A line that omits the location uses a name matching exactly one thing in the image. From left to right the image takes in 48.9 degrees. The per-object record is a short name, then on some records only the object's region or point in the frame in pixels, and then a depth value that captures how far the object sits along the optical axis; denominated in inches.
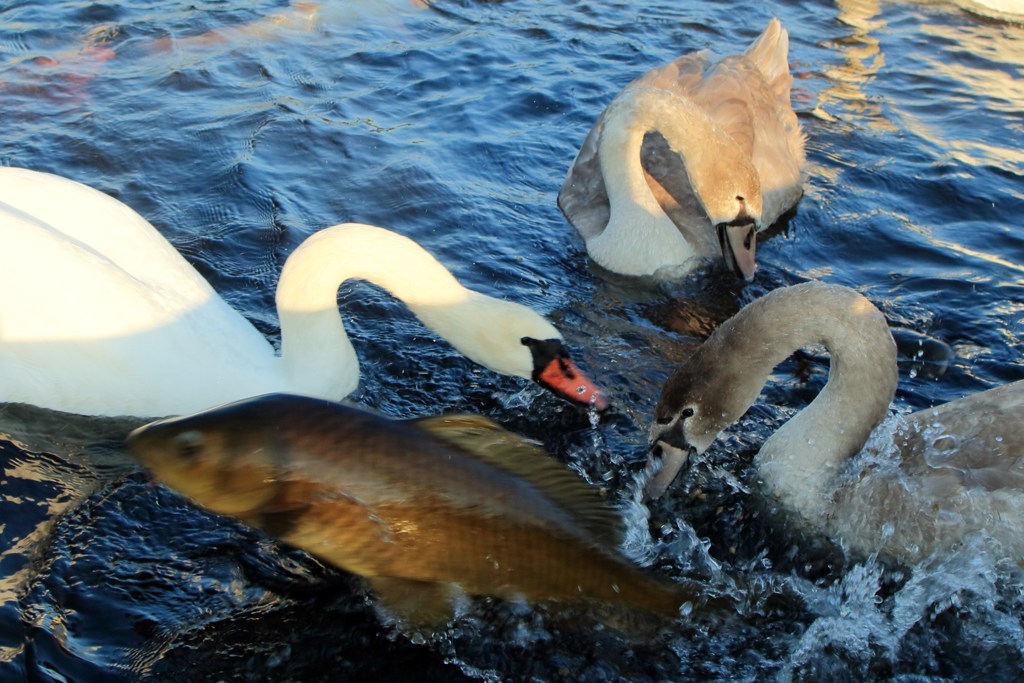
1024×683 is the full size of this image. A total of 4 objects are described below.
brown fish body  133.3
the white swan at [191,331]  183.2
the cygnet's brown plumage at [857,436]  168.2
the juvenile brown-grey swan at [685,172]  259.8
